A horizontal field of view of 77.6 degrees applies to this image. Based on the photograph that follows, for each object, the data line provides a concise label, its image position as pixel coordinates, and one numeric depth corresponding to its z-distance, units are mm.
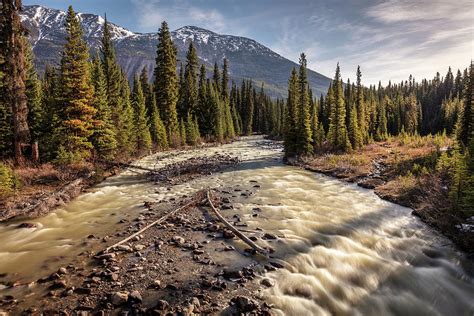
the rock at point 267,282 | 8669
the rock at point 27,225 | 13281
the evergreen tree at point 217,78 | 87000
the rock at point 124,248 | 10633
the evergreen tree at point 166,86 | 51406
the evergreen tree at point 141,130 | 39719
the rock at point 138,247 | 10773
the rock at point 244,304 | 7430
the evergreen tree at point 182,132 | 52969
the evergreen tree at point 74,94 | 25281
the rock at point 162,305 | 7239
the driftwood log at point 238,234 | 10606
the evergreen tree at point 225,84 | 88938
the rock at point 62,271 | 8988
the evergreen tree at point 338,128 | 45959
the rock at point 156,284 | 8248
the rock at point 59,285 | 8217
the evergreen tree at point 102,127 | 28250
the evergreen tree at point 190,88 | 62469
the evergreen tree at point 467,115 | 35291
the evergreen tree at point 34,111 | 27819
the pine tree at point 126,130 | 33750
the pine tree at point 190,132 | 55762
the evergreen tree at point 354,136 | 49194
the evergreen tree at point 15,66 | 21375
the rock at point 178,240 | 11406
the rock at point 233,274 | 8922
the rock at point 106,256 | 9883
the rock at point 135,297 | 7578
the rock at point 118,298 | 7473
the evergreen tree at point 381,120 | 82688
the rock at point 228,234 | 12078
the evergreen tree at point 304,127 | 40969
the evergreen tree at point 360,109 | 59688
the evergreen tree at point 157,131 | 45688
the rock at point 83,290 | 7941
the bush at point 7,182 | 15688
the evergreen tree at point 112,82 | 34125
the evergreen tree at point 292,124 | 41781
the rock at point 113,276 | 8586
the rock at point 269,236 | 12188
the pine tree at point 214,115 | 66375
